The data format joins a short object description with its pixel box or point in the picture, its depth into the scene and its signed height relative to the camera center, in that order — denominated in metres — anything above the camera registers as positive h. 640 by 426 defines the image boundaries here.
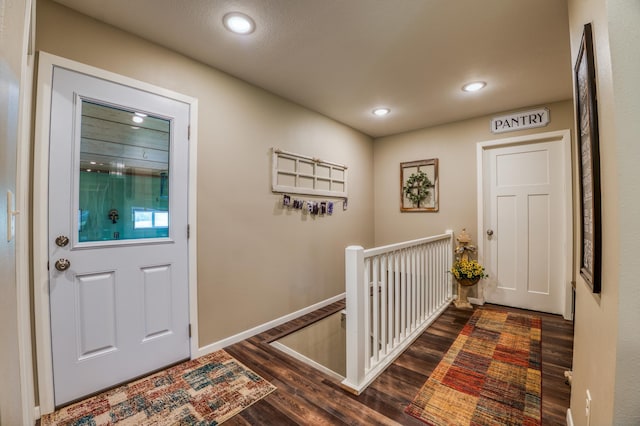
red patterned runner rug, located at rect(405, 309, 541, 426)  1.53 -1.17
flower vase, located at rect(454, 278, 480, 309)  3.15 -0.98
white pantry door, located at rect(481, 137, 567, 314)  3.00 -0.13
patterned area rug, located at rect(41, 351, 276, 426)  1.49 -1.16
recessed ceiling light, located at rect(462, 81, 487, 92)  2.53 +1.28
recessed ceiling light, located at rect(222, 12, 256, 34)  1.67 +1.28
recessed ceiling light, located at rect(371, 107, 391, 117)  3.17 +1.29
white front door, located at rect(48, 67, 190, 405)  1.59 -0.11
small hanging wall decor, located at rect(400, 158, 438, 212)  3.75 +0.43
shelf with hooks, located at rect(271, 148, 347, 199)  2.79 +0.48
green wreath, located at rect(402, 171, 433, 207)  3.80 +0.41
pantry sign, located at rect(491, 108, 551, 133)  3.02 +1.13
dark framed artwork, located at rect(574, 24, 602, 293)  0.91 +0.20
